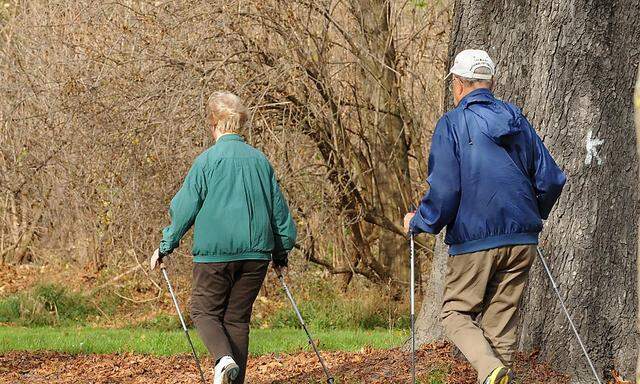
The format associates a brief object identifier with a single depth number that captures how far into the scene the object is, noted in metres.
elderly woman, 12.87
